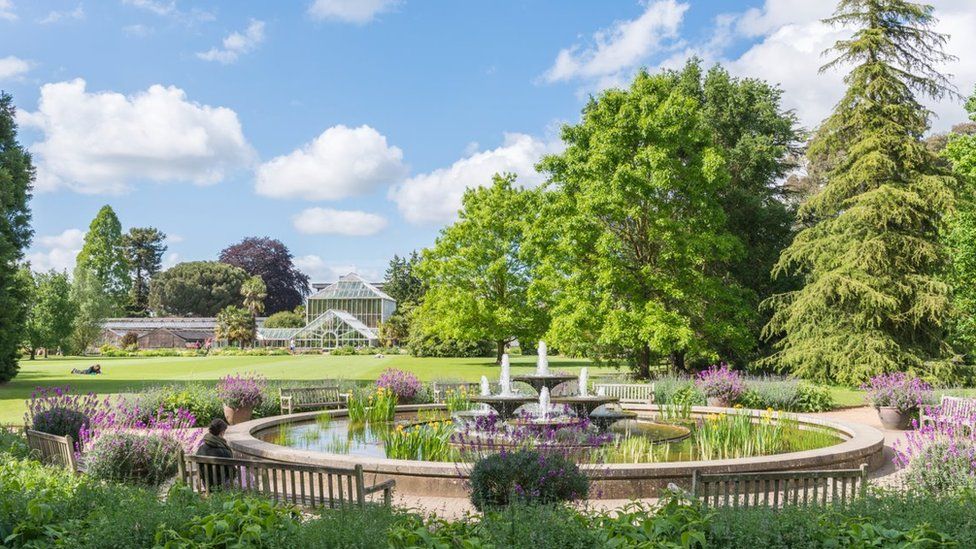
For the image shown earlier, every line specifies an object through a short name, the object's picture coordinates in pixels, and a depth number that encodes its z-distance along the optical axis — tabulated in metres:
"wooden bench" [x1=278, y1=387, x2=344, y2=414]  16.75
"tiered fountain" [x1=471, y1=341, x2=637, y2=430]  13.10
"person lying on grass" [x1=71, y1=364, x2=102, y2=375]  37.66
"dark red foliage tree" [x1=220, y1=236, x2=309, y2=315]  101.79
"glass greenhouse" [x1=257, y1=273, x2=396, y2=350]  77.88
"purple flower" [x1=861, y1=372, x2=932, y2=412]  15.62
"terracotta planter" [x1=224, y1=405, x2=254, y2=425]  16.12
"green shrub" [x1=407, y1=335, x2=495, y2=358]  54.53
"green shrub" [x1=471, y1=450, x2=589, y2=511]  6.79
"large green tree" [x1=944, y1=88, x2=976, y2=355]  24.98
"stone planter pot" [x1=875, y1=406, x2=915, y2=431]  15.75
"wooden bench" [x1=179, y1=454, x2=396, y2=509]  6.64
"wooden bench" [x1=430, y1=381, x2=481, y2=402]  17.91
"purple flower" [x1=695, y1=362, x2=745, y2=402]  18.23
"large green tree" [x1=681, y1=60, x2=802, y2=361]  29.19
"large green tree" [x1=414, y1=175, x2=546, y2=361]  40.16
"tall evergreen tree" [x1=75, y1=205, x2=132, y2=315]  79.19
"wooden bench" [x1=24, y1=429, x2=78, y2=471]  8.59
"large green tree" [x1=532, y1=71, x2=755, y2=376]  24.95
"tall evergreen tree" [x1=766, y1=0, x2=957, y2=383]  23.08
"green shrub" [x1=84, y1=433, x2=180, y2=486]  8.75
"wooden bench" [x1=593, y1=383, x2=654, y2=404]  18.53
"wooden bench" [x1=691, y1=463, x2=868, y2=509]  6.10
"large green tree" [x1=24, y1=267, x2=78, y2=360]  51.16
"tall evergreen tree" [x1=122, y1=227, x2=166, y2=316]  97.88
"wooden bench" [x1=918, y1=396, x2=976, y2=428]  12.73
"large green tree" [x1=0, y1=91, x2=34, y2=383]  28.40
